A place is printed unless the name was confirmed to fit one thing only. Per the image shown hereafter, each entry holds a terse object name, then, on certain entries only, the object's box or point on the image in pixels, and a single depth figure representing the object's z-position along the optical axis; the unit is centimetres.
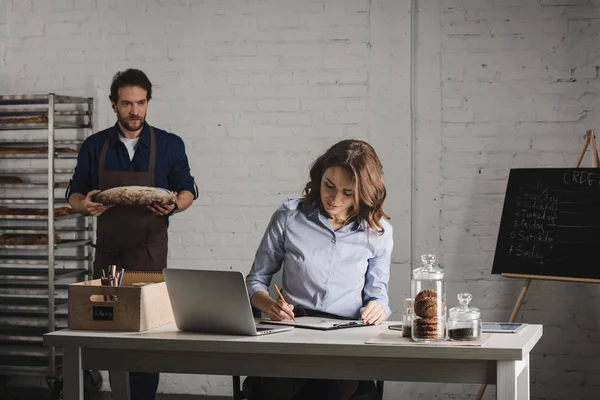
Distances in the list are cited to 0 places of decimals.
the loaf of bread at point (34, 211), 536
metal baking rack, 532
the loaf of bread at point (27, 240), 535
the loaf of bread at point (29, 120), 531
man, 450
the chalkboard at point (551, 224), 446
